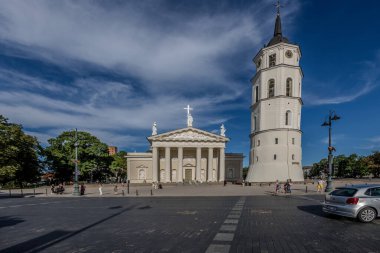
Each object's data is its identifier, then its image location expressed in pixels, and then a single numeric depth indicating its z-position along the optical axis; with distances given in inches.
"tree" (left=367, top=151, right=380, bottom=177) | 3503.7
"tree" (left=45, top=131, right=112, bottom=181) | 2135.8
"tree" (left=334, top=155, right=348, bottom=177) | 4138.8
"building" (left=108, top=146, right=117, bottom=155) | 6317.9
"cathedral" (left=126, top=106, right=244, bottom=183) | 2413.9
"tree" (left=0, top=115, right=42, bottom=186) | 1403.8
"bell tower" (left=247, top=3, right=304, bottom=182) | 2092.8
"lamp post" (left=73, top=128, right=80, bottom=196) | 1172.5
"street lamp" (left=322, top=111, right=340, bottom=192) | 1040.7
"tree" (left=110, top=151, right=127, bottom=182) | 2714.1
